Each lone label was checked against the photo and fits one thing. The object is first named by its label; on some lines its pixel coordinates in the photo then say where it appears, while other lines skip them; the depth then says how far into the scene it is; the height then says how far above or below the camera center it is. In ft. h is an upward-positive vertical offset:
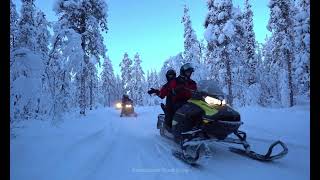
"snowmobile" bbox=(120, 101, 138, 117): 49.11 -5.13
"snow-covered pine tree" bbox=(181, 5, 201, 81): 78.01 +19.62
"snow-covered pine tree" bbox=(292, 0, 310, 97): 46.51 +11.66
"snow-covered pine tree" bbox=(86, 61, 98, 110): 91.70 -1.73
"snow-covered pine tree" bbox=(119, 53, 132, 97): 142.46 +14.01
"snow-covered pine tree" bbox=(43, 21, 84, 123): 18.87 +2.86
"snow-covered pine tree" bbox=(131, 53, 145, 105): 141.58 +10.24
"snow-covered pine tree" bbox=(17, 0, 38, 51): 45.08 +17.87
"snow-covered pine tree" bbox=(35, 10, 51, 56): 30.53 +11.33
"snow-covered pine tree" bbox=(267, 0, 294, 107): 62.31 +20.51
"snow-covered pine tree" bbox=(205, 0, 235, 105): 52.46 +16.39
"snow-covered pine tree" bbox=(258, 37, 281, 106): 76.03 +3.48
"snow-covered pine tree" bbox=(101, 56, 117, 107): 144.17 +10.68
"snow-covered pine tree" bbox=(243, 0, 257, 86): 69.82 +15.64
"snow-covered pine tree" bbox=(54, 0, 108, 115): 51.26 +19.59
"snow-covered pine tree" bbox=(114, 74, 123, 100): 204.36 -0.59
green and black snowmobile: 13.63 -2.48
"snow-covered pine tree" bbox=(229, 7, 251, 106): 53.38 +8.48
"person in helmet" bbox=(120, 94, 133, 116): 49.47 -2.89
